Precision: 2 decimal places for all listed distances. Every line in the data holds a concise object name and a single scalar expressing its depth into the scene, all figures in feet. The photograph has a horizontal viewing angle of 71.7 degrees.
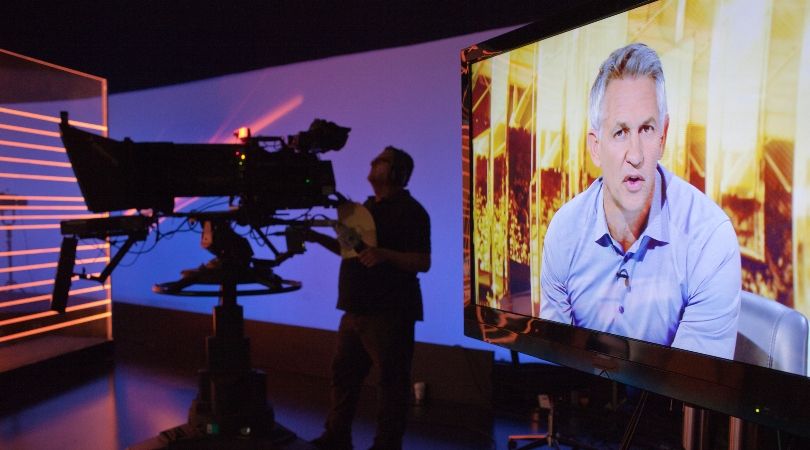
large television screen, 3.42
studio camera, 6.81
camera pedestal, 7.86
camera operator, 9.15
